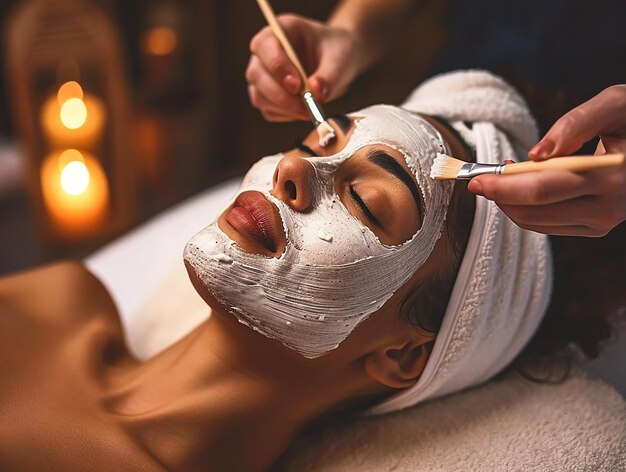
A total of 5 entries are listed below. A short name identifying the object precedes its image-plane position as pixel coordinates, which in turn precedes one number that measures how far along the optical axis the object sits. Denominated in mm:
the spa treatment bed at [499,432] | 982
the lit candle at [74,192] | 1957
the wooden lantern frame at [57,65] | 1806
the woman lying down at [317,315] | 872
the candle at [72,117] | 1897
